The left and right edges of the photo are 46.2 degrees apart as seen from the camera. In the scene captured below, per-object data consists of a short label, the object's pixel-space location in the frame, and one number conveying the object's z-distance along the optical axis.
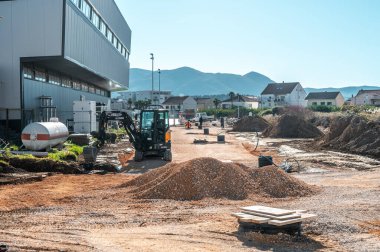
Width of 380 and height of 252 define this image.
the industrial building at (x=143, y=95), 178.98
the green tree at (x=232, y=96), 138.02
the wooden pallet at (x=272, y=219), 9.39
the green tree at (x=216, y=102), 139.11
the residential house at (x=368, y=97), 118.45
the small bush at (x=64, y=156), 21.12
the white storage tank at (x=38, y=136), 21.80
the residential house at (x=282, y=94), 128.75
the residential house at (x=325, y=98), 125.88
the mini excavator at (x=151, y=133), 23.42
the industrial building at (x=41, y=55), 25.62
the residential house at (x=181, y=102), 138.50
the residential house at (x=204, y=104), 159.75
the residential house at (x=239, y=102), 141.25
